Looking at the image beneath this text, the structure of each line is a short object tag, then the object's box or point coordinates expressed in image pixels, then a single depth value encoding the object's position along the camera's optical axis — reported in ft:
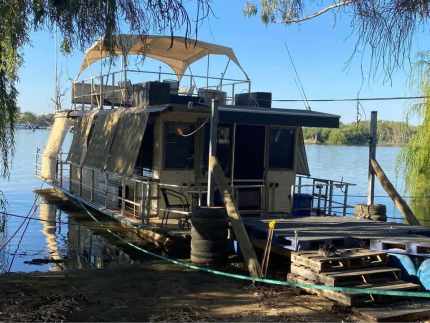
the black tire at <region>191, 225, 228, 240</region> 28.99
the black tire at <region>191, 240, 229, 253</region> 29.17
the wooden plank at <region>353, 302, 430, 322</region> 20.45
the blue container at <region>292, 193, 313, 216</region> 41.83
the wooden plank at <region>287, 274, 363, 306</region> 21.94
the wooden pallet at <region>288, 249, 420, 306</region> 22.58
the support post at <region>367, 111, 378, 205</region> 35.02
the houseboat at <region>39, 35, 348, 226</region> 37.86
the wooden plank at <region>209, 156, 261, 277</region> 26.66
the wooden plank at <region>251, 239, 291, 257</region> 29.71
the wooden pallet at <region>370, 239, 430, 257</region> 24.40
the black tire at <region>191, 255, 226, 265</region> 29.22
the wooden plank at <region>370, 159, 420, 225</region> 34.30
